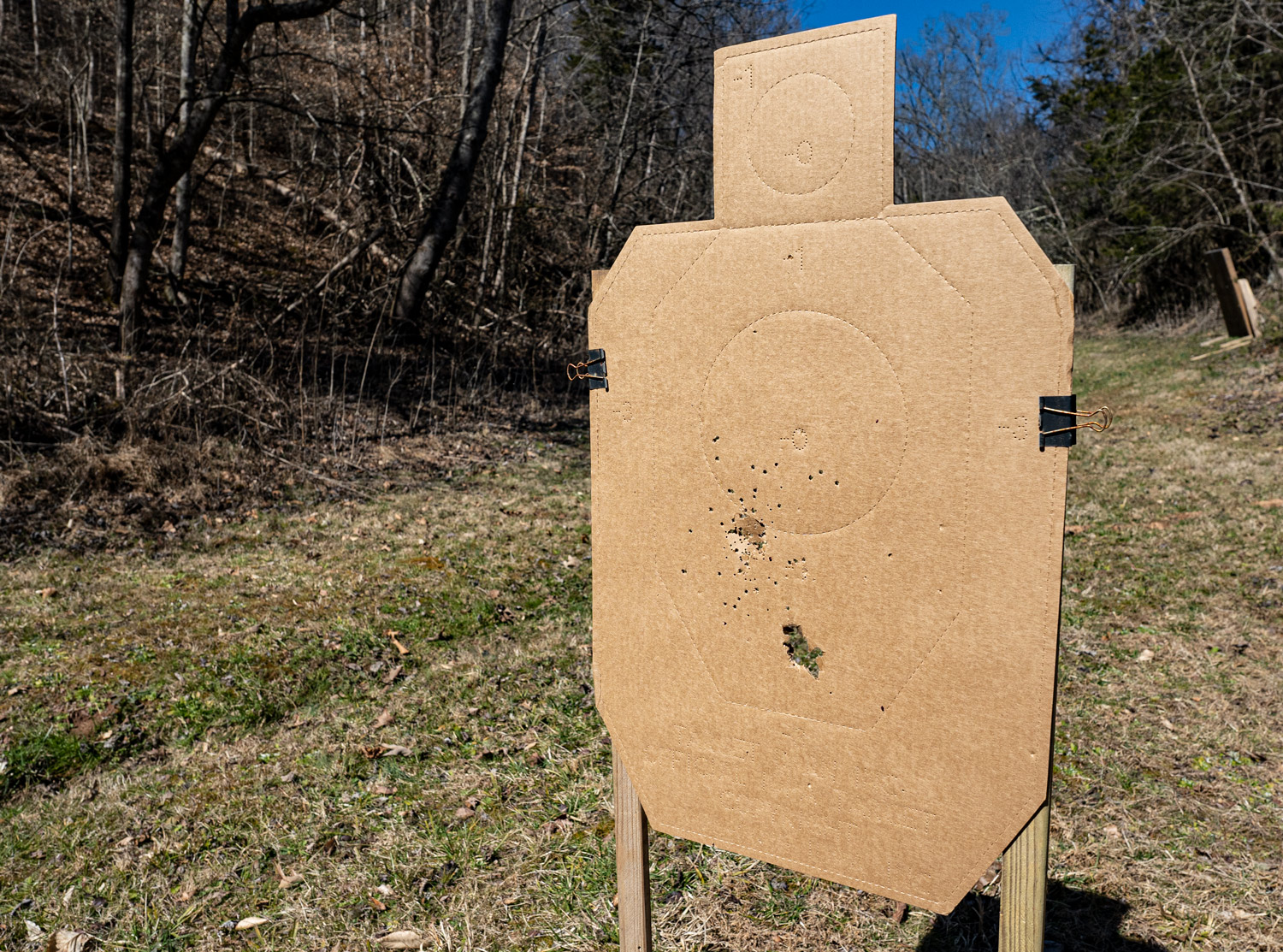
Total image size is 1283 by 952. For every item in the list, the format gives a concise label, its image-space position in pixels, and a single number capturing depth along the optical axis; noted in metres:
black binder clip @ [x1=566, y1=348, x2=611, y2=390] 1.76
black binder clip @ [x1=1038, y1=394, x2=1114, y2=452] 1.34
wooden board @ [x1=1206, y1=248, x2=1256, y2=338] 12.52
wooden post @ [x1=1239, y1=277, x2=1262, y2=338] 12.51
